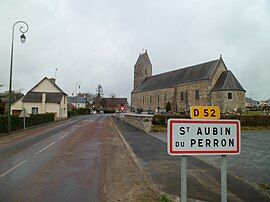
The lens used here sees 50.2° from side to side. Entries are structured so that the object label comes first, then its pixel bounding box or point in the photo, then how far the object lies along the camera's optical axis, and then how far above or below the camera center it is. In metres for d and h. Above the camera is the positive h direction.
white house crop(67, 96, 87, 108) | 125.30 +4.23
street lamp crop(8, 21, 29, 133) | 23.06 +2.11
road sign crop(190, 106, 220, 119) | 3.86 -0.01
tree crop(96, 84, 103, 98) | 115.06 +7.98
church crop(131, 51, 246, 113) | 53.78 +5.39
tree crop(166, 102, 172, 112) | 66.53 +0.97
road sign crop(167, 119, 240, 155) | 3.69 -0.33
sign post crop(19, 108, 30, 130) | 26.68 -0.34
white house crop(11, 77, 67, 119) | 53.22 +1.94
